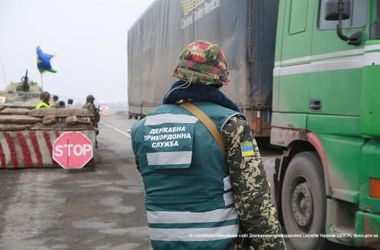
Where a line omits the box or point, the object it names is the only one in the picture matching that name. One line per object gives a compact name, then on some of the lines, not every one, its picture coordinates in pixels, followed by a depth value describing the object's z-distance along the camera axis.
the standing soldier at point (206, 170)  2.27
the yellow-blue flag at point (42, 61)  20.22
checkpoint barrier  11.23
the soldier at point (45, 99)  13.19
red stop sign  11.20
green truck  3.96
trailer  6.29
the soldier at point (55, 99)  18.39
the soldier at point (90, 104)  15.51
